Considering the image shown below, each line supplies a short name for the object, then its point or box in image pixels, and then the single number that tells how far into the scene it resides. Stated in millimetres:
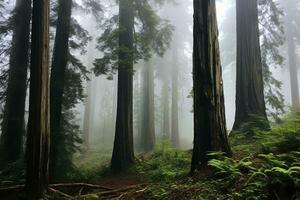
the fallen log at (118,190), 7330
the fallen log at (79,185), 7688
